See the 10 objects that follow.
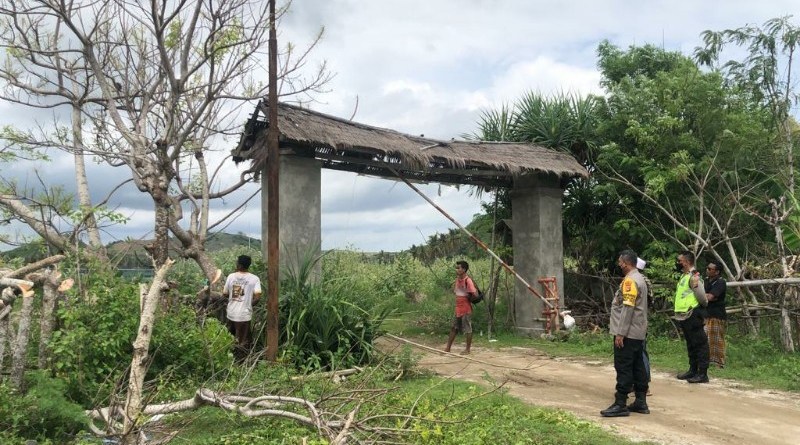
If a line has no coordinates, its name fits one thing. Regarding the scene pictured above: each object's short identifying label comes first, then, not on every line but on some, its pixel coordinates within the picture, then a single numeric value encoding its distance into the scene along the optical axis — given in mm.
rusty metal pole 7074
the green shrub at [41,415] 4676
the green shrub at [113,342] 5660
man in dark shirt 7844
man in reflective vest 7582
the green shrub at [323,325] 7445
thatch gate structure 8648
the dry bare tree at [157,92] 8375
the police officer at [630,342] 5941
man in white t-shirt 7336
